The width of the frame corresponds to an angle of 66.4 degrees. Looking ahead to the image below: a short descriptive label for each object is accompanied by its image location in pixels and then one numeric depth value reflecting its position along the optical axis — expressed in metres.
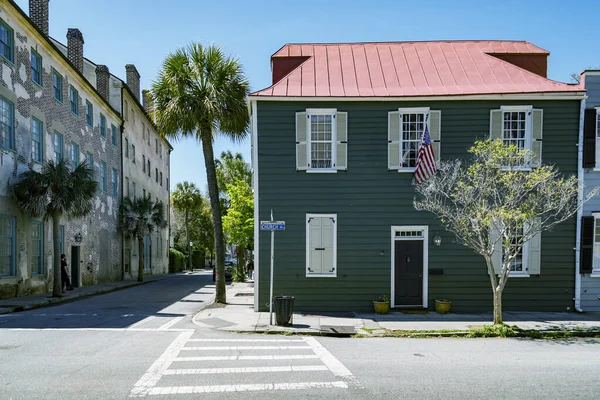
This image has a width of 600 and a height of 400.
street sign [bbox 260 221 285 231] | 11.89
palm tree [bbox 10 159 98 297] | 17.38
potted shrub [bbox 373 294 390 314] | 13.57
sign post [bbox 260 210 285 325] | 11.89
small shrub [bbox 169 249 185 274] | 50.27
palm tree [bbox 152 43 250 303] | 15.23
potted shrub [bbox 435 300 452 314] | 13.70
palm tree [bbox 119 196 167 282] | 31.08
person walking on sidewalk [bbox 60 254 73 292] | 21.00
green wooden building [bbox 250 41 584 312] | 14.11
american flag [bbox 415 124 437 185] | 13.29
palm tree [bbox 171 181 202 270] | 51.34
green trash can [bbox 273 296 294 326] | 11.70
